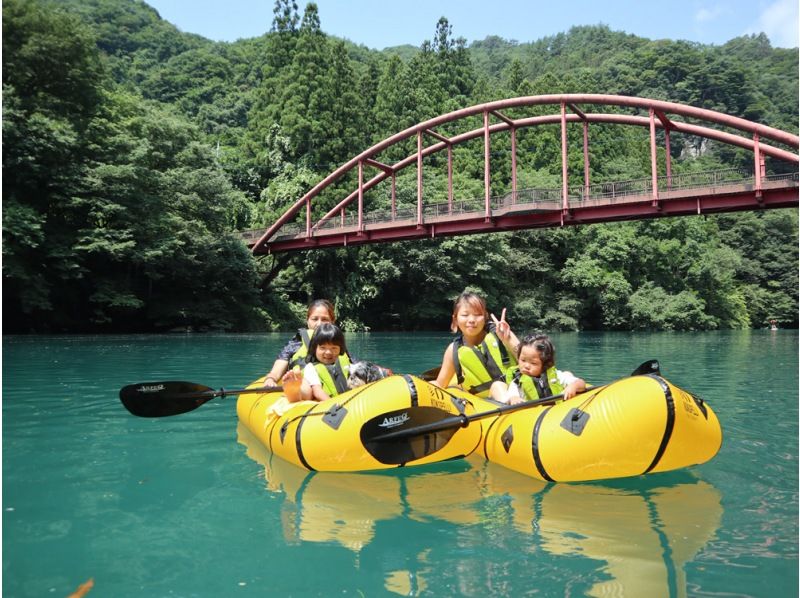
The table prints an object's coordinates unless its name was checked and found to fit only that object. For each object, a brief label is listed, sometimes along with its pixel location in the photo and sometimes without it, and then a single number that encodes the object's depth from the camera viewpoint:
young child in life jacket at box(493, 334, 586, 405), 4.24
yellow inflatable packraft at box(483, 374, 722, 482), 3.38
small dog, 4.76
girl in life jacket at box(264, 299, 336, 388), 5.28
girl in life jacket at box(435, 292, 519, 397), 4.82
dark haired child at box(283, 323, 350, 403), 4.57
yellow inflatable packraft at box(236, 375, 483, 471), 3.78
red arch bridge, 19.00
